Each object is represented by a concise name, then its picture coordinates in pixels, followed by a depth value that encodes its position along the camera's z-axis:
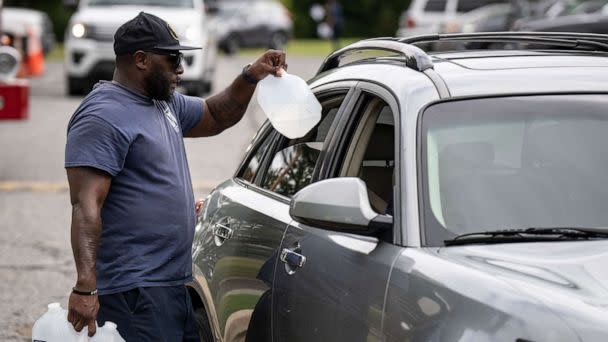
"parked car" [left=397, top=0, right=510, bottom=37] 35.28
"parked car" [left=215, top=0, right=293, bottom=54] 52.78
